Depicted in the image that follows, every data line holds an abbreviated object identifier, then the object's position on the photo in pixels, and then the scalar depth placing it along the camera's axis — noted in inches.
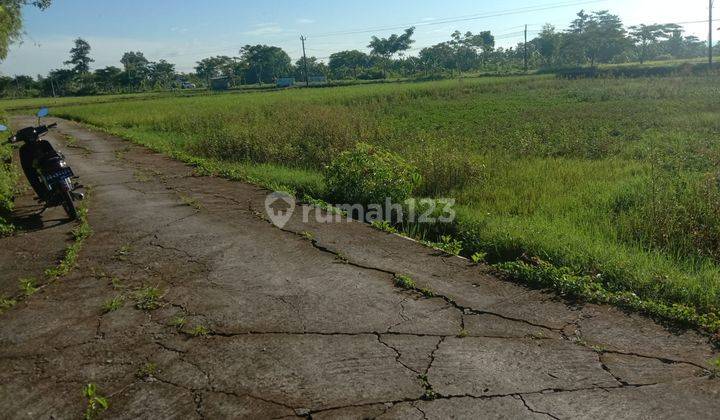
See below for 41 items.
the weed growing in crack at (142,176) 360.8
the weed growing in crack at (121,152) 473.4
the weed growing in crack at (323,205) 268.7
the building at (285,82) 2841.5
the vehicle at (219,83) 3155.5
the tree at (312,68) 3563.0
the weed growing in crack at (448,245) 207.2
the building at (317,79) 3261.3
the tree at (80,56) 3312.0
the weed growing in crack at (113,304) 155.0
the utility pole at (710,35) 1647.1
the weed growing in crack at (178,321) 144.4
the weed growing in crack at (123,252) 201.2
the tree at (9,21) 619.5
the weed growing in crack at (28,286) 169.3
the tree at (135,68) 3061.0
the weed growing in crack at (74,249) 185.9
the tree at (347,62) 3472.0
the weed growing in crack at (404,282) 169.8
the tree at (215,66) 3624.5
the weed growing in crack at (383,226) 237.1
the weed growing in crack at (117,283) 172.2
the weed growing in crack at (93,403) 106.0
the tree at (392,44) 3511.3
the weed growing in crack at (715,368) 113.7
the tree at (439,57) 3196.4
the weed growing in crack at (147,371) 119.8
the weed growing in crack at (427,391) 109.6
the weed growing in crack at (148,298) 156.9
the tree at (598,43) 2517.2
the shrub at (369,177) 277.6
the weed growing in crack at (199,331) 139.2
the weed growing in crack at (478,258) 193.6
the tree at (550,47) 2873.8
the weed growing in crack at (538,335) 134.8
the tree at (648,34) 2785.4
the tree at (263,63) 3538.1
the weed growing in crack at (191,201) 279.4
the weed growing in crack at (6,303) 158.6
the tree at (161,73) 3316.9
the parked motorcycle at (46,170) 252.7
